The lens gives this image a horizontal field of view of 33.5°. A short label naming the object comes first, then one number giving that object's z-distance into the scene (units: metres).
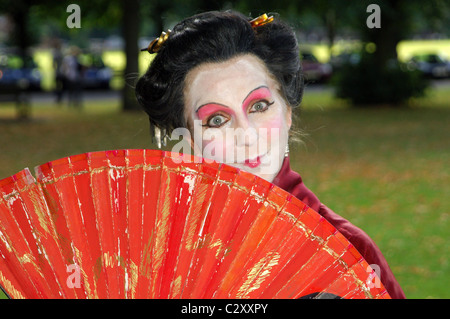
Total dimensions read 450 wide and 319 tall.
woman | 2.16
